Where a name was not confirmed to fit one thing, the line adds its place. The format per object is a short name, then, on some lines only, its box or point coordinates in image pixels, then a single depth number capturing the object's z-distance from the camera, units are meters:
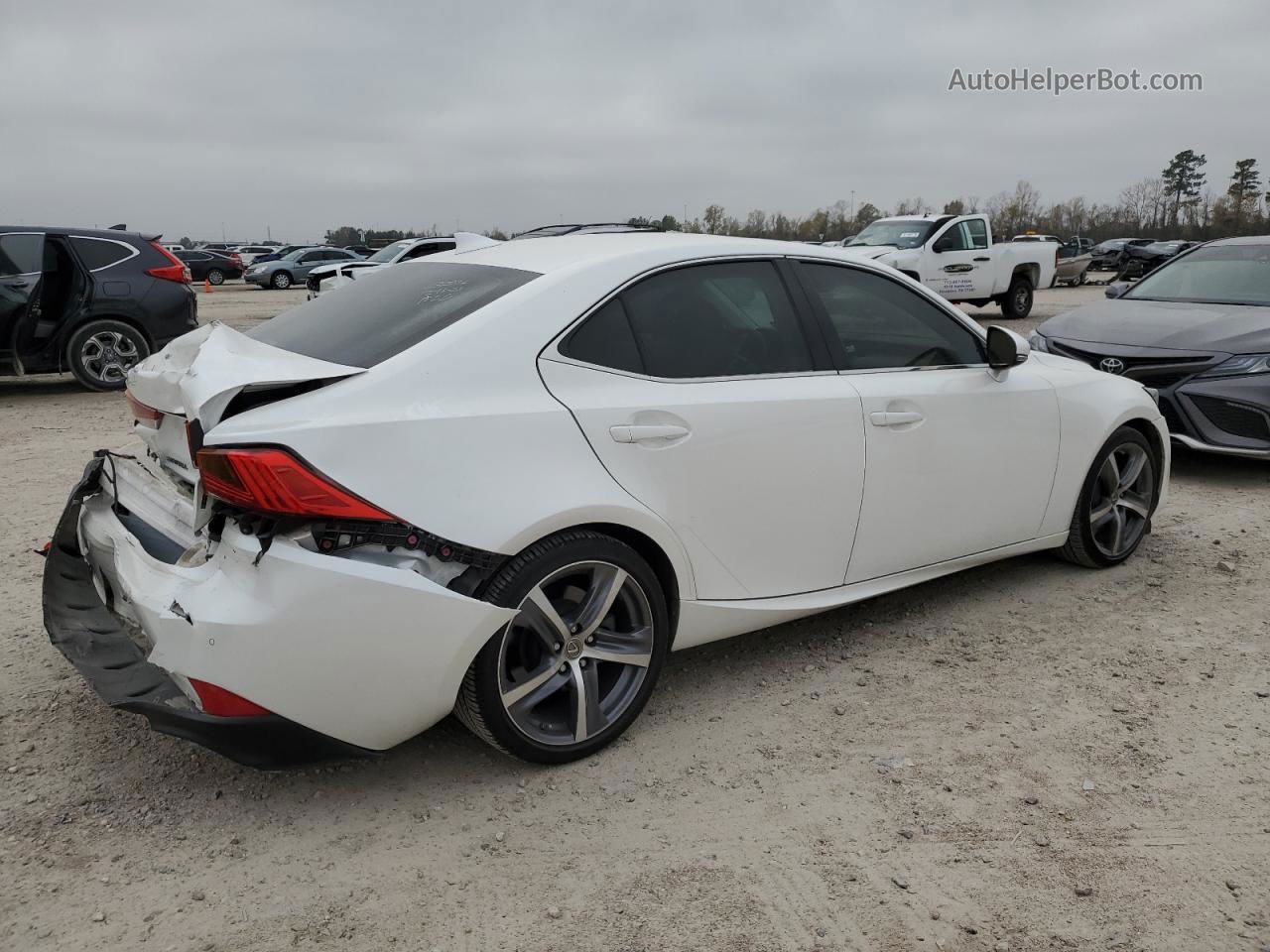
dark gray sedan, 6.46
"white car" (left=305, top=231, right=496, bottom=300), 17.52
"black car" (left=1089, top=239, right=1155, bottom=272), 40.03
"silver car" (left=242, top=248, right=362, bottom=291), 34.91
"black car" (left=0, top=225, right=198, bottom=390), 9.78
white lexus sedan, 2.64
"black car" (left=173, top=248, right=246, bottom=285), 40.00
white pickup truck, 16.75
